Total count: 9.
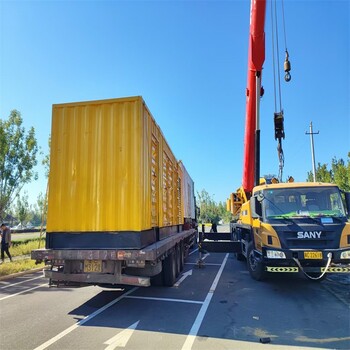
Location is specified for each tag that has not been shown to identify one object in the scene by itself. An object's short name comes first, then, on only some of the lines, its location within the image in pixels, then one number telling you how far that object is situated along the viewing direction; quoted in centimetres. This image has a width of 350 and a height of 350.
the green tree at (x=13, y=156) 1306
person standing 1289
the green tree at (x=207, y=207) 6476
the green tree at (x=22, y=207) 3550
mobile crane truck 726
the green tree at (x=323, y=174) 3358
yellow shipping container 597
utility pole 2767
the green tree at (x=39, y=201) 3111
